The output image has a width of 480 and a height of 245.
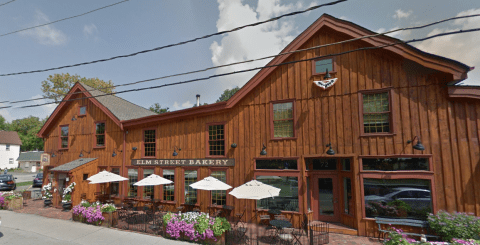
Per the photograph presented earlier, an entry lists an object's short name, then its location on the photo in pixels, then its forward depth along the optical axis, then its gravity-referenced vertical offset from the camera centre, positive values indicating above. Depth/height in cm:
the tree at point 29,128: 6489 +586
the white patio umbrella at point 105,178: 1287 -170
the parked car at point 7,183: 2225 -329
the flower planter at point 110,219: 1127 -347
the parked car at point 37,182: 2512 -361
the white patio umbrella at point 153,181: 1184 -176
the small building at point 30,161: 4982 -265
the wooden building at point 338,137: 884 +33
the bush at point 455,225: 755 -279
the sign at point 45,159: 1772 -81
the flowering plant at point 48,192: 1577 -297
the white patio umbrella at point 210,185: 1029 -173
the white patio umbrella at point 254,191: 871 -175
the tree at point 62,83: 3897 +1103
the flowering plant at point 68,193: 1465 -285
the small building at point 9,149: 5262 +0
